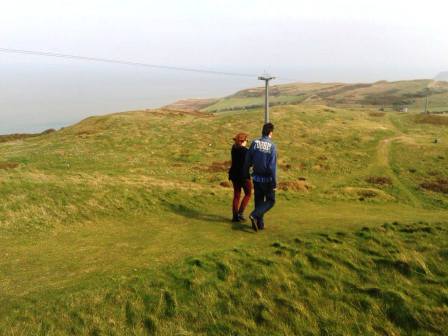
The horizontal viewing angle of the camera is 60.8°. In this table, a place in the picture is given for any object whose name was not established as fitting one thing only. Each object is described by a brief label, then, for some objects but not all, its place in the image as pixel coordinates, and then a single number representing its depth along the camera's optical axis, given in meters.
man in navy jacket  11.12
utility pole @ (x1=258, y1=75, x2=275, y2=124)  41.59
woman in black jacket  12.48
